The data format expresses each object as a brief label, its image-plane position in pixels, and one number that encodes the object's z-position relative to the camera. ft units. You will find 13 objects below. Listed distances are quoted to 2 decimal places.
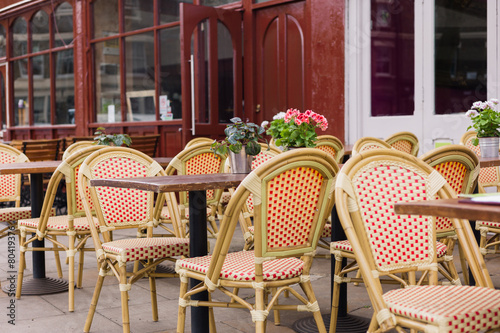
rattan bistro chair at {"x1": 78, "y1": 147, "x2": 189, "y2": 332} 9.95
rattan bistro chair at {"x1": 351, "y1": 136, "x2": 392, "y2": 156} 13.89
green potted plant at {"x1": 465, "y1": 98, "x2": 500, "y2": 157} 13.41
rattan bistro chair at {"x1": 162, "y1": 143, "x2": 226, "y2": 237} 13.19
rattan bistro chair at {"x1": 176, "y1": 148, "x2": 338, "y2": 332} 7.75
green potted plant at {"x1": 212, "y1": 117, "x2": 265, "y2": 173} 10.46
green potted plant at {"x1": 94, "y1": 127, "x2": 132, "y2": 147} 14.54
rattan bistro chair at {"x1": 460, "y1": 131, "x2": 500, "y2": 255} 14.10
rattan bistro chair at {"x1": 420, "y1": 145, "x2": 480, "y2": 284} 8.95
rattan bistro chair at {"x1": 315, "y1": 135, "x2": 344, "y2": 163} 15.71
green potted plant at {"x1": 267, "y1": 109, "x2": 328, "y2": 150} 11.24
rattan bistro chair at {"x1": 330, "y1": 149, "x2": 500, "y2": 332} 6.15
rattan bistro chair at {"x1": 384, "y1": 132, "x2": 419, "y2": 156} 17.42
